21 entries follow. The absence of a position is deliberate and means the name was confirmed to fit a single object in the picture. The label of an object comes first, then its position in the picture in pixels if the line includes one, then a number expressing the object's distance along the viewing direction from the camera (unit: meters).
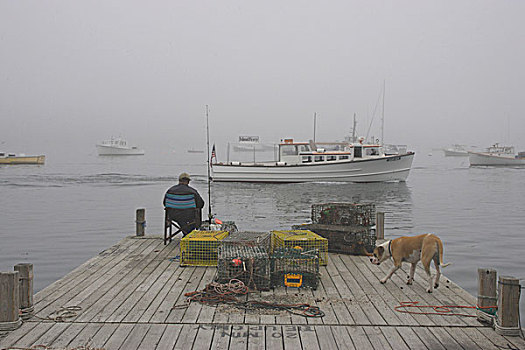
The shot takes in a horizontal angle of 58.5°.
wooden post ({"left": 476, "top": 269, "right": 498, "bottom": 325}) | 4.43
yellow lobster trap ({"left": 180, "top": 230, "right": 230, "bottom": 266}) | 6.45
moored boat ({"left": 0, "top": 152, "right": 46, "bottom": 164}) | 64.62
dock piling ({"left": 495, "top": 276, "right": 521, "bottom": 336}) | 4.12
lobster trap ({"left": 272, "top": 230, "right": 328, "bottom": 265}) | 6.22
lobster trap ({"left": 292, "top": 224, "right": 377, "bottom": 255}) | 7.34
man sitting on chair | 7.63
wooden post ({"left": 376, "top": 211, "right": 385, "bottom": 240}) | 8.95
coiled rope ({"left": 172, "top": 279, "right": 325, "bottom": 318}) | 4.66
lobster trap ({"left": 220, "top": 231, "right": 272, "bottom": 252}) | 6.00
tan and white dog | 5.25
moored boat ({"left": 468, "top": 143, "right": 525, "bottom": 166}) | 66.75
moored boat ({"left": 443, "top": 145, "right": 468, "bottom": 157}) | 120.00
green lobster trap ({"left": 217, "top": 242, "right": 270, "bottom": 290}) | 5.28
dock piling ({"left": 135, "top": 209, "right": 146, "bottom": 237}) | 8.93
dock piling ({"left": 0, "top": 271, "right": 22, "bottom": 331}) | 4.12
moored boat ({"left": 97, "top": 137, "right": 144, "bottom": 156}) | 117.25
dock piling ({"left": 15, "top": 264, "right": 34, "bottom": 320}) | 4.47
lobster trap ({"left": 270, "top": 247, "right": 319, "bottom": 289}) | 5.44
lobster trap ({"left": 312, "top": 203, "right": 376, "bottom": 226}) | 7.64
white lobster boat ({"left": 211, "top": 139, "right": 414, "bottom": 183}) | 32.28
